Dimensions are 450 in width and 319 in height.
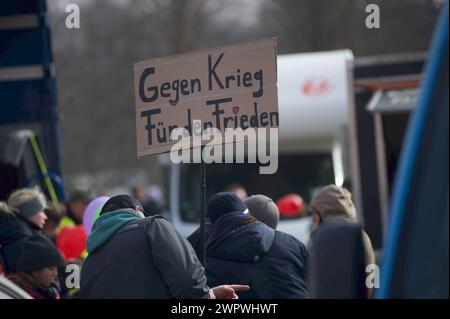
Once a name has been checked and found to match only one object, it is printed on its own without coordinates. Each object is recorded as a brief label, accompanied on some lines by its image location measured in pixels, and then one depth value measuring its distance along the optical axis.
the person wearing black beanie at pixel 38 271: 12.56
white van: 29.36
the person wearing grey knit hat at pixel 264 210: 11.04
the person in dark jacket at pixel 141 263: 8.66
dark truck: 17.17
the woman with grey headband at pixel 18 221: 13.20
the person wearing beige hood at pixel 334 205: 11.88
